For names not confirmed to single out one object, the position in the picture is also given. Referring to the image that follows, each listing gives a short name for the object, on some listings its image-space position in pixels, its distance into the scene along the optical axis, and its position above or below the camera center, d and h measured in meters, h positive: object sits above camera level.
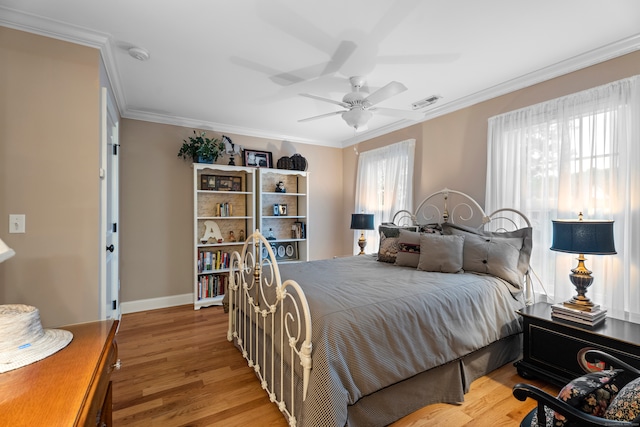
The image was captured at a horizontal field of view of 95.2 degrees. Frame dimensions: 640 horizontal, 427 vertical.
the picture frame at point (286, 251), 4.92 -0.69
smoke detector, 2.34 +1.27
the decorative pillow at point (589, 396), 1.15 -0.73
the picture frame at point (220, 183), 4.30 +0.40
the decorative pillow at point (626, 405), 0.99 -0.67
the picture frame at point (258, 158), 4.57 +0.82
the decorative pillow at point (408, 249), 2.95 -0.39
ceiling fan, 2.40 +0.95
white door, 2.24 -0.07
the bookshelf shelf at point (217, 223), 4.06 -0.21
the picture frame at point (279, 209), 4.86 +0.01
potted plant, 4.02 +0.83
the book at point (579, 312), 2.04 -0.70
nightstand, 1.84 -0.88
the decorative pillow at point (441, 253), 2.70 -0.39
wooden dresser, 0.87 -0.62
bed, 1.52 -0.71
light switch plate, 1.92 -0.11
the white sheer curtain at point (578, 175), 2.25 +0.35
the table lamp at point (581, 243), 1.97 -0.20
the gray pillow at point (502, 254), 2.55 -0.38
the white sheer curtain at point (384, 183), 4.16 +0.44
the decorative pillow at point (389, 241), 3.25 -0.35
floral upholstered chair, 1.00 -0.70
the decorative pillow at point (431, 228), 3.28 -0.19
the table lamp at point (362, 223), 4.34 -0.18
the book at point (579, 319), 2.03 -0.75
